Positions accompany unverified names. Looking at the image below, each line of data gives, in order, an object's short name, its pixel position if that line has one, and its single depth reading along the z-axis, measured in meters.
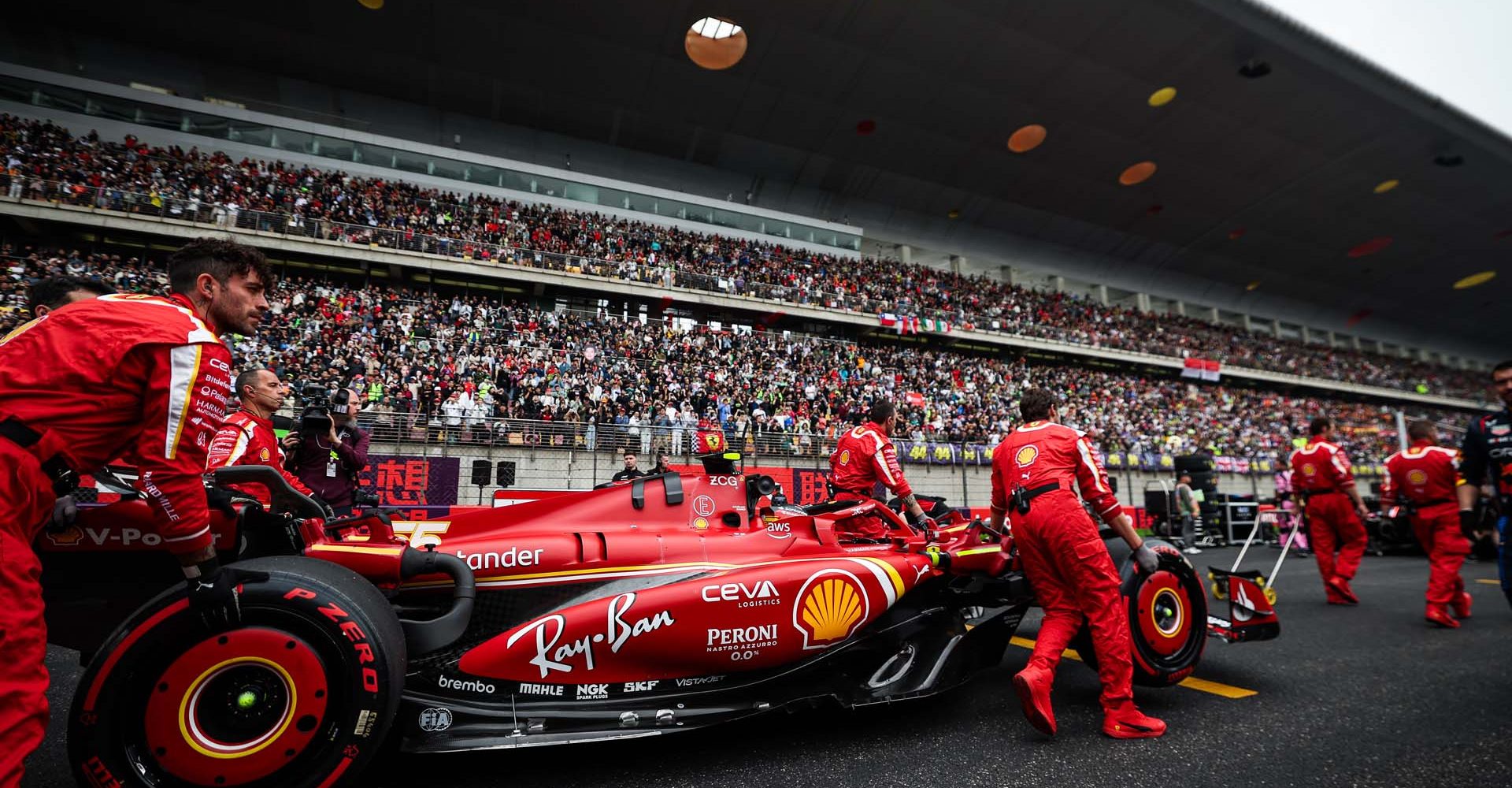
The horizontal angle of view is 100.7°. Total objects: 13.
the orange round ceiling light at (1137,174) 25.48
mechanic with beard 1.55
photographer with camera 4.66
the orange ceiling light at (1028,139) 23.27
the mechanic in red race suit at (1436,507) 4.93
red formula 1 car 1.93
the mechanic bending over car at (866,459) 5.46
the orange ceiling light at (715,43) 18.64
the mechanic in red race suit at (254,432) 3.57
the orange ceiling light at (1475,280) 37.56
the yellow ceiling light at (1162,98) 21.61
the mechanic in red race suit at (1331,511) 5.81
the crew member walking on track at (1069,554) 2.90
